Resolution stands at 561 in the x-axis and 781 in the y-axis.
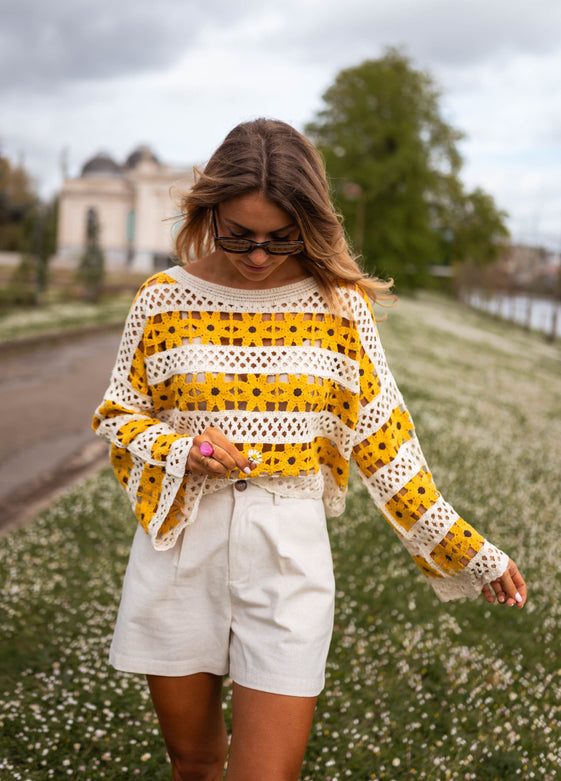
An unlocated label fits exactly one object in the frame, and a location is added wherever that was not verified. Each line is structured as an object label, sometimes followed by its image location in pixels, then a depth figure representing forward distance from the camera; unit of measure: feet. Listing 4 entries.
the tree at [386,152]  128.26
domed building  184.44
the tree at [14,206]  58.29
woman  7.28
